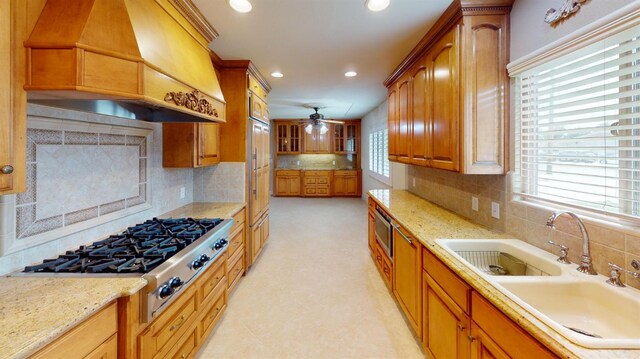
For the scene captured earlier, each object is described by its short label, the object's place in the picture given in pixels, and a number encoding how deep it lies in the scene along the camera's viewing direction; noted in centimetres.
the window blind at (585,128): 119
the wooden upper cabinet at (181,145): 252
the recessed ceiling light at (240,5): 193
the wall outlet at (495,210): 198
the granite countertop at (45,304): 84
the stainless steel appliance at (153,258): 132
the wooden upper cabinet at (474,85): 186
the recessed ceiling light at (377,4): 191
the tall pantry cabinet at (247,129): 310
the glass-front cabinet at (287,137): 890
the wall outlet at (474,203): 225
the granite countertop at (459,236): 80
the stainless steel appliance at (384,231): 266
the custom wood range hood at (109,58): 113
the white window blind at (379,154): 604
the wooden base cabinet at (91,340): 92
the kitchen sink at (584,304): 105
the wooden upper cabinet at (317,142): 878
